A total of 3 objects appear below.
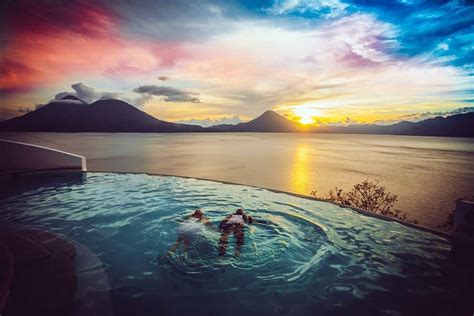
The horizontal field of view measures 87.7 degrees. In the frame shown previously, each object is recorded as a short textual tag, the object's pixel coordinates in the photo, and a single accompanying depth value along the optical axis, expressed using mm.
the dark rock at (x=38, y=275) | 3152
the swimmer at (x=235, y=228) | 5687
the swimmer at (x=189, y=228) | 5684
